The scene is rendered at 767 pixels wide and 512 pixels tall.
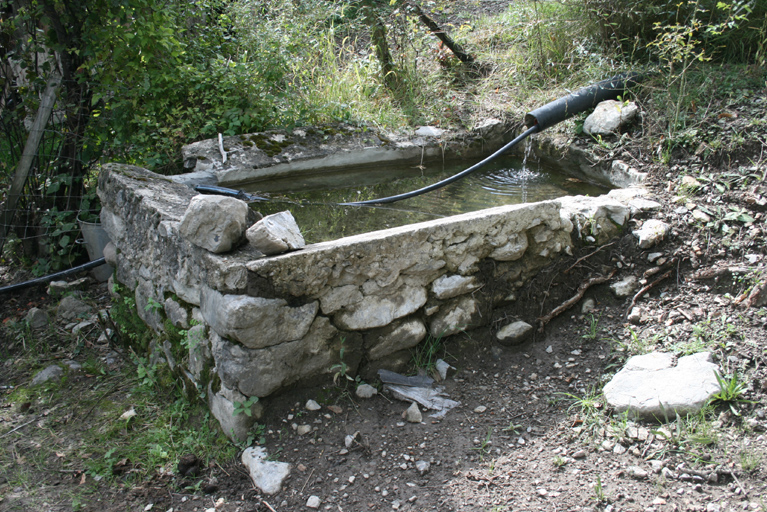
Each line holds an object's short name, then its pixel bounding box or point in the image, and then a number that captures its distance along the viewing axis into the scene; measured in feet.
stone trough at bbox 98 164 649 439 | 6.91
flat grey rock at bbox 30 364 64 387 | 9.46
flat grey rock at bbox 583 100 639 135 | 13.79
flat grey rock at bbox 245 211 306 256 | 6.74
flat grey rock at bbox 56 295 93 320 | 11.21
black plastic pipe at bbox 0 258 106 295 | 11.70
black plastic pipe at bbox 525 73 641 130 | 13.48
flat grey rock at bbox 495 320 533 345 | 8.73
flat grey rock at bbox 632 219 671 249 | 9.53
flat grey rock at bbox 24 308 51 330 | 10.93
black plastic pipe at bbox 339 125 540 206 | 11.30
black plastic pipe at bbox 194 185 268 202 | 10.80
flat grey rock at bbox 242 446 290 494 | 6.75
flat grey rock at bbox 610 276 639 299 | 9.20
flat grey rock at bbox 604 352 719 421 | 6.82
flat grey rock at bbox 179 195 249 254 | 6.87
